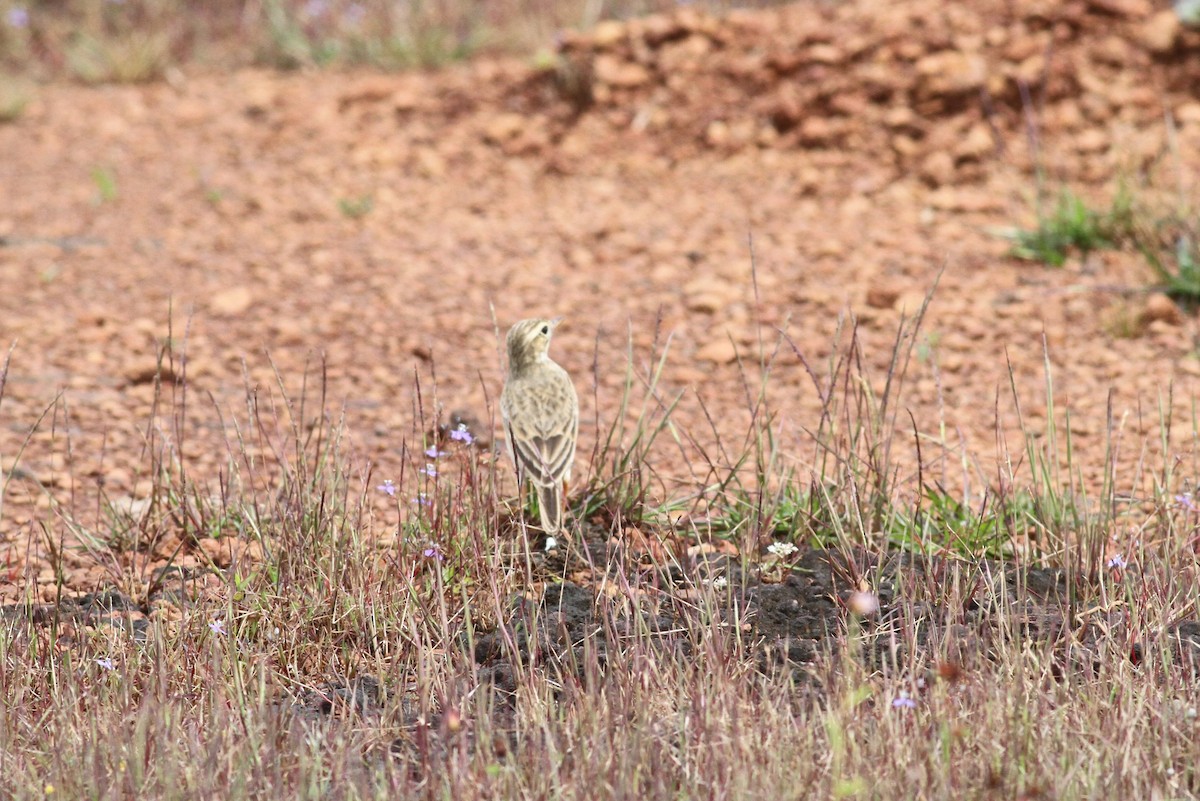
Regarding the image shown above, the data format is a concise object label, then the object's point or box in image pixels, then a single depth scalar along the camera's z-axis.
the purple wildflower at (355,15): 19.06
